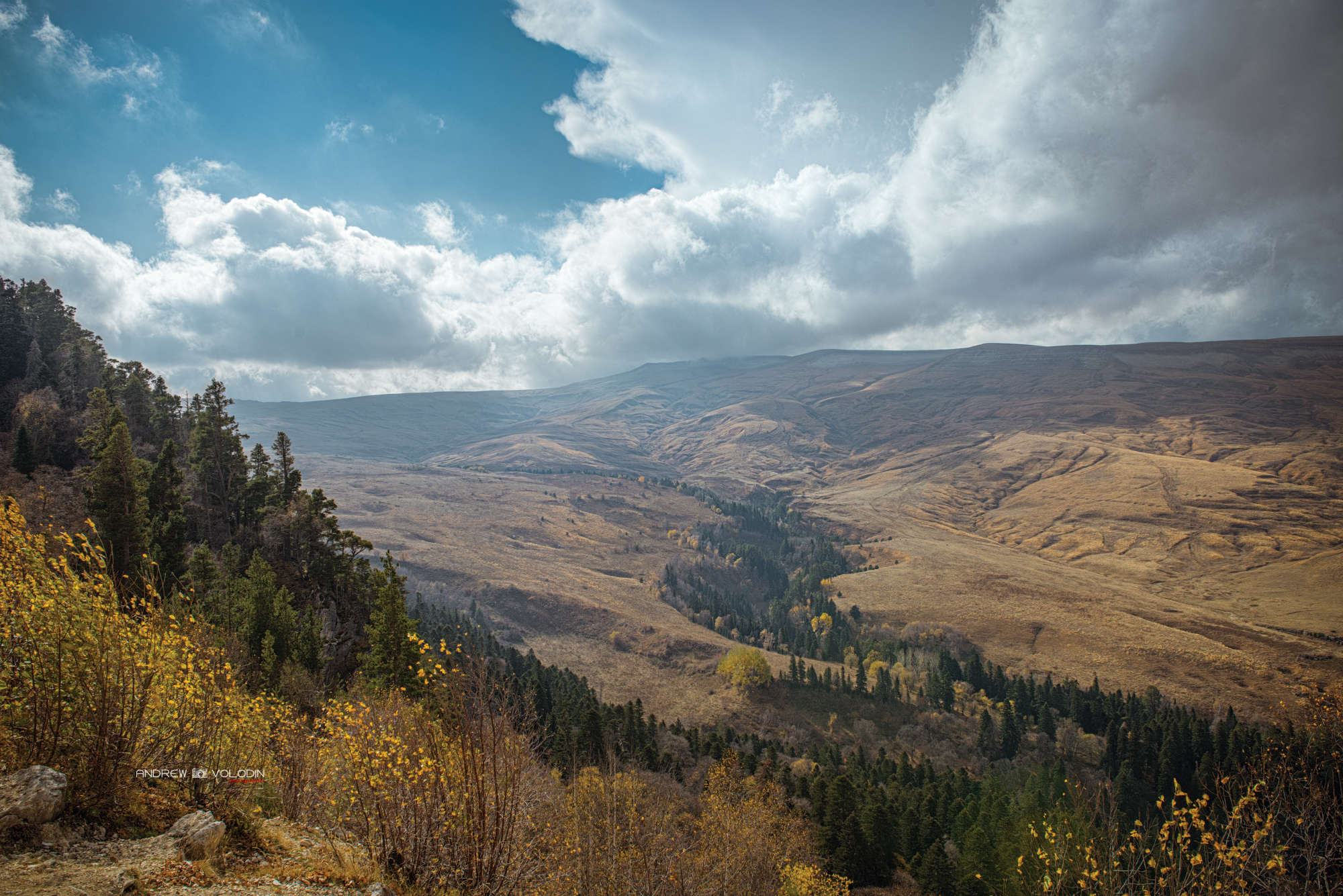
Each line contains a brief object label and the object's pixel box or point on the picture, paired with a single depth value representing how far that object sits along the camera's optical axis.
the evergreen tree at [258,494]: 57.28
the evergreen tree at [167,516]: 42.59
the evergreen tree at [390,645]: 37.69
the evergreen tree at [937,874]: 50.62
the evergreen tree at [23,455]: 49.47
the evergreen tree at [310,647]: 37.16
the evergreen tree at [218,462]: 58.88
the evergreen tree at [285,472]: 57.38
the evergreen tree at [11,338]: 64.62
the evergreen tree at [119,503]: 39.66
